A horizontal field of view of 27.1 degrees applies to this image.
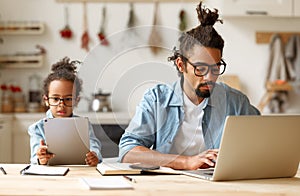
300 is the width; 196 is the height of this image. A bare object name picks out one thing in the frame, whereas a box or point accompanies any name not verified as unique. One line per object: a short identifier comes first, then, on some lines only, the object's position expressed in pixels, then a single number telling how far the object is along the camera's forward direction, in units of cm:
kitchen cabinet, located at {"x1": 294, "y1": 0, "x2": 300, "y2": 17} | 498
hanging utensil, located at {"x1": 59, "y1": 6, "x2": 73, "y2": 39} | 522
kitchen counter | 224
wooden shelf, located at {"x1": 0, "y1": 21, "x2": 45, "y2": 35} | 521
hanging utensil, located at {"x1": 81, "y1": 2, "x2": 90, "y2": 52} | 525
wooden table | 174
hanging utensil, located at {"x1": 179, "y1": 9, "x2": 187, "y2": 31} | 525
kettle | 483
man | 225
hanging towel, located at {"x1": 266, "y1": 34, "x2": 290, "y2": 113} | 515
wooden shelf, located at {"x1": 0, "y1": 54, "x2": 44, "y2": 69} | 521
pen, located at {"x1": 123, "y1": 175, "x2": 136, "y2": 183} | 193
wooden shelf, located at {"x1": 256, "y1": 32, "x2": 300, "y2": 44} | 524
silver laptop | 189
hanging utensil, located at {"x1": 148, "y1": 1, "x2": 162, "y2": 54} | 482
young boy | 227
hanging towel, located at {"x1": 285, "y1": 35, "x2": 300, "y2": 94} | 515
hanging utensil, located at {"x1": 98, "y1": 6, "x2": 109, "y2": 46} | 527
